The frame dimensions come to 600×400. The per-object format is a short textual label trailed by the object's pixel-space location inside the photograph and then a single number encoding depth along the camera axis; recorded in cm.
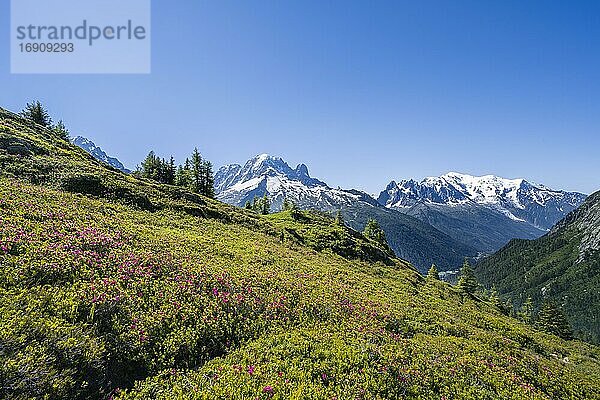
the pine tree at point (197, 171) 8406
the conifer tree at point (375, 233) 9128
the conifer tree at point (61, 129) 8939
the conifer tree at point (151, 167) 8238
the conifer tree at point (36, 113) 8531
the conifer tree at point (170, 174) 8538
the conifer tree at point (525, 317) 11419
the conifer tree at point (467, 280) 8914
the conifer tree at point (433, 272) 9049
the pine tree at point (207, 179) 8679
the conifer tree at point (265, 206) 10672
